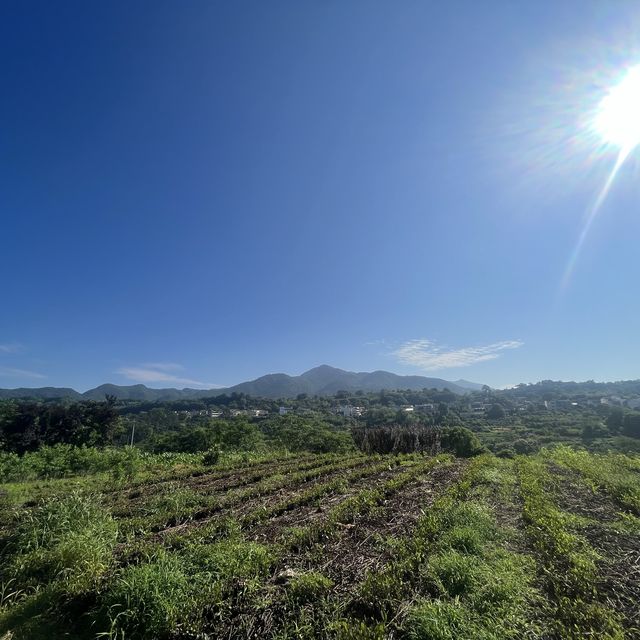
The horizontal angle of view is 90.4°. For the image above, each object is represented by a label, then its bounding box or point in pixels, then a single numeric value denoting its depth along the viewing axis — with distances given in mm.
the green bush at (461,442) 39844
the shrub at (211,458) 19859
